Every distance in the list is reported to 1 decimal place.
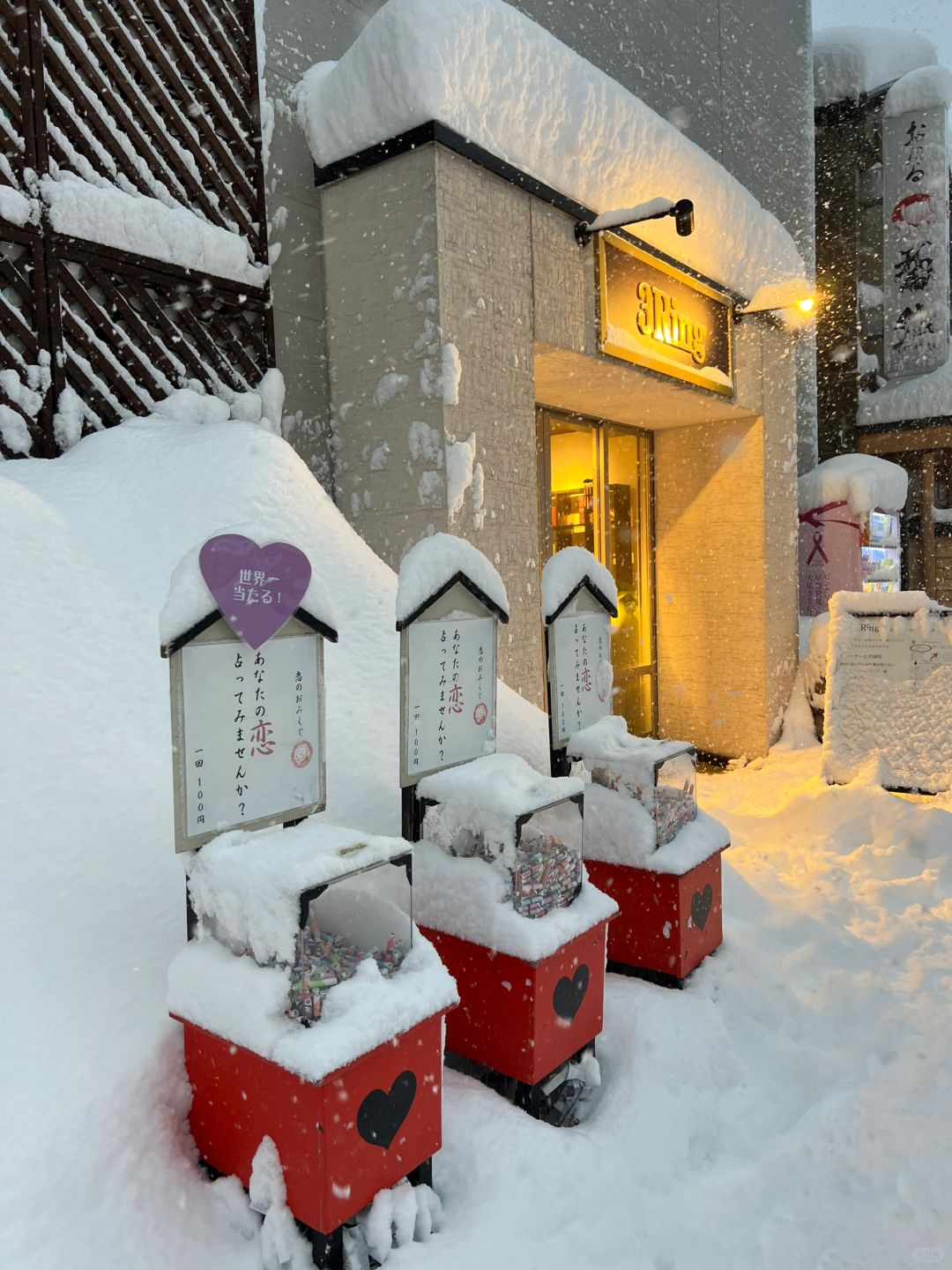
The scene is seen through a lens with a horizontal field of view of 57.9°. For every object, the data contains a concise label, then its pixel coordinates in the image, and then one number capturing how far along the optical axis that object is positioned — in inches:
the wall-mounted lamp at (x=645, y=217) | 222.8
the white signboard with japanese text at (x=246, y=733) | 94.3
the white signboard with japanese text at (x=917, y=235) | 497.0
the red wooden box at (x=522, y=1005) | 111.3
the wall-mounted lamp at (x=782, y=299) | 302.6
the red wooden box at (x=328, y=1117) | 82.5
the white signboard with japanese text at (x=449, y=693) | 125.1
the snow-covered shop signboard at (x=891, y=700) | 242.2
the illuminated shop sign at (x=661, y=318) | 240.8
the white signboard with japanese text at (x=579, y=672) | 155.6
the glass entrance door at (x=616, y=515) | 307.0
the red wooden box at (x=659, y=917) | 144.6
